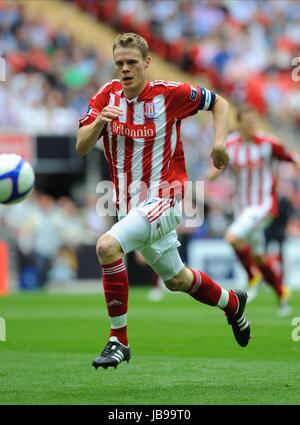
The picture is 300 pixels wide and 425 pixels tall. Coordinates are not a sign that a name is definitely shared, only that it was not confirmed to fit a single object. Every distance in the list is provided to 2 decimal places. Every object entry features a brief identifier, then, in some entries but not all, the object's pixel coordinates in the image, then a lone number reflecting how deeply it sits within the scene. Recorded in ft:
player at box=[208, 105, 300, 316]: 84.69
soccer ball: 52.65
